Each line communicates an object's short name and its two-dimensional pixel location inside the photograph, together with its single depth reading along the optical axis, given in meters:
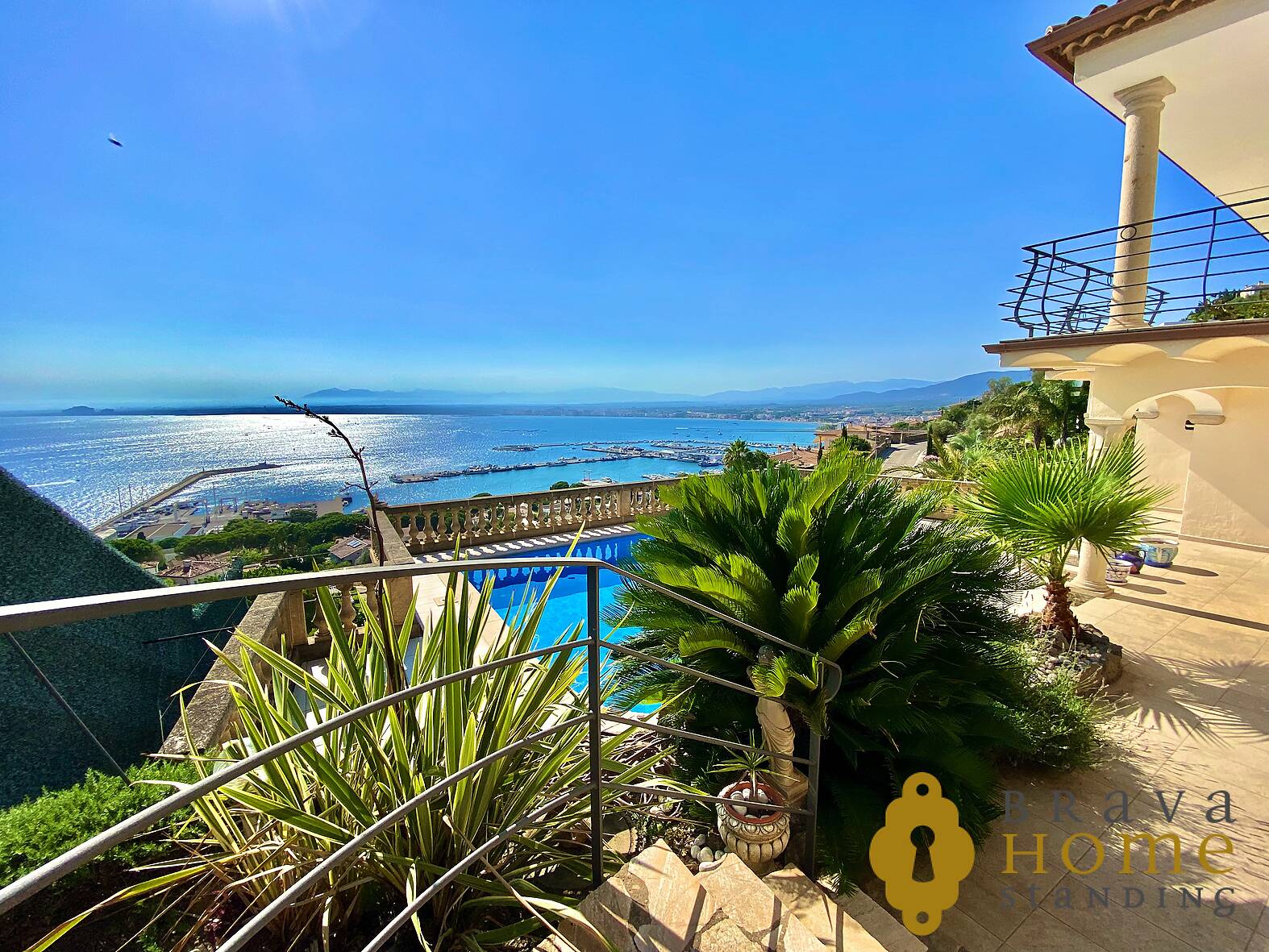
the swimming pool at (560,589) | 6.90
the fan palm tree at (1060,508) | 3.68
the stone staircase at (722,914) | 1.32
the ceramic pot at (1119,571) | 5.98
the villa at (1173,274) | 5.05
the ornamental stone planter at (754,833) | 1.95
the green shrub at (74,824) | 1.31
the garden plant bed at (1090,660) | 3.57
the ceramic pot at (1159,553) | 6.36
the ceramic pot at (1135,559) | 6.21
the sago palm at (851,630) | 2.10
